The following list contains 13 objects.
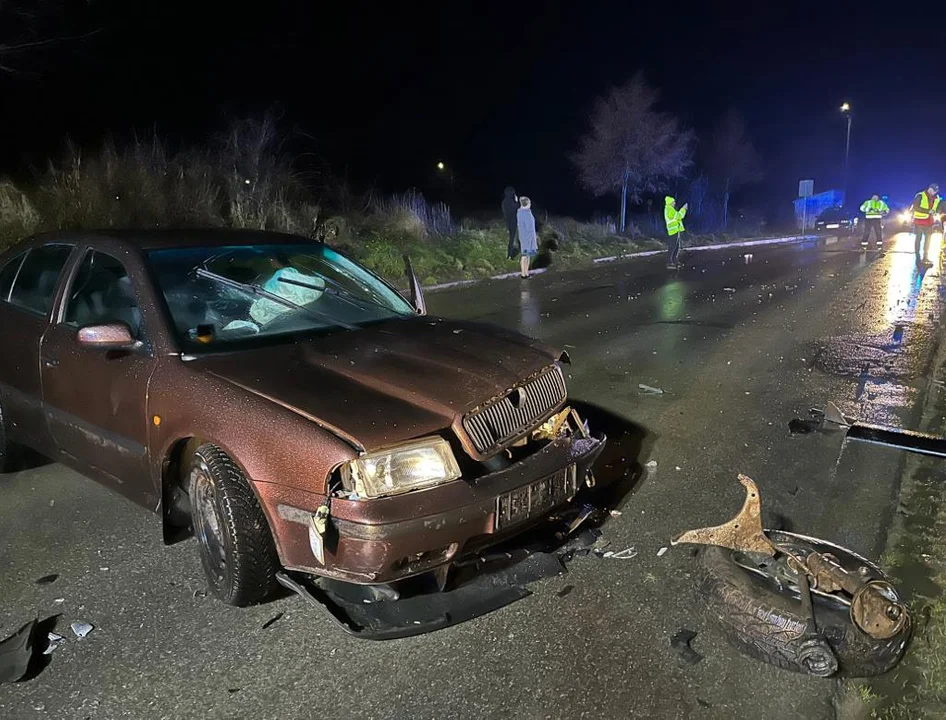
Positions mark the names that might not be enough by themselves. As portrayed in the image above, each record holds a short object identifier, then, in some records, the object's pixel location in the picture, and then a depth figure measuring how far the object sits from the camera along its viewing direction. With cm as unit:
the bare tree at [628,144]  2981
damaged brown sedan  285
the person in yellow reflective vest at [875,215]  2166
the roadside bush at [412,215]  1923
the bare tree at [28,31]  1315
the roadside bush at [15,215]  1254
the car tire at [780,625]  283
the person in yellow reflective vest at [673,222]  1777
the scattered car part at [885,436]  521
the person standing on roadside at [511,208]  1773
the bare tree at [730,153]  4409
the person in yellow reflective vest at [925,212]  1576
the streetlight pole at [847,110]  5016
